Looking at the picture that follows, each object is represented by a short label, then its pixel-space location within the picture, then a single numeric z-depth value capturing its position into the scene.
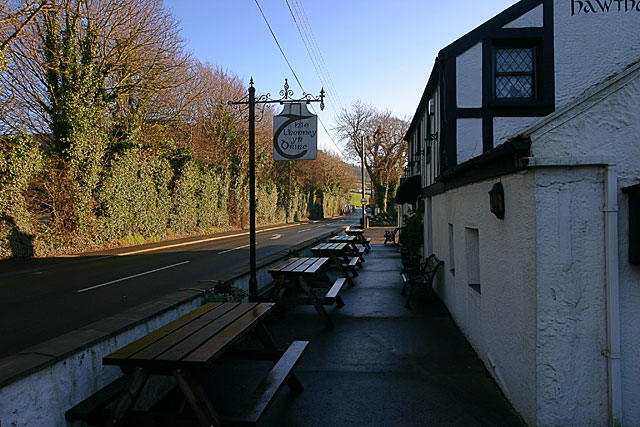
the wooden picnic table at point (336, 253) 11.00
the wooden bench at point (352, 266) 11.60
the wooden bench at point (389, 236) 23.29
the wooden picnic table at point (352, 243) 14.54
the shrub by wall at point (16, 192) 14.61
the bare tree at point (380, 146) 48.66
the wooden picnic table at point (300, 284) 7.15
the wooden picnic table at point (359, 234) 20.00
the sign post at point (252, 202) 7.35
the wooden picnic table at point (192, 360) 2.91
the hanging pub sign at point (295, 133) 8.44
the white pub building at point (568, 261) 3.51
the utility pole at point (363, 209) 36.02
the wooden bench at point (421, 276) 8.66
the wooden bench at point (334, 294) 7.16
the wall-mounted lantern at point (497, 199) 4.16
